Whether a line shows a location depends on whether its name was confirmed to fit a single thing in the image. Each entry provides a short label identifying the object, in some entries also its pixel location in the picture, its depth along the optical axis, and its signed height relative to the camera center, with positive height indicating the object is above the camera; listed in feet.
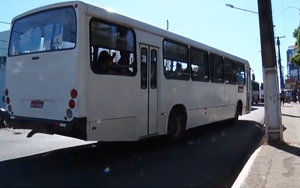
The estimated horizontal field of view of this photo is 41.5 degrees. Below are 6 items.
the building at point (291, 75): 227.49 +20.86
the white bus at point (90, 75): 25.12 +1.97
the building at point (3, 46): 104.78 +15.43
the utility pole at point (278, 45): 197.80 +24.71
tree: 84.07 +10.72
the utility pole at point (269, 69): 38.73 +3.05
